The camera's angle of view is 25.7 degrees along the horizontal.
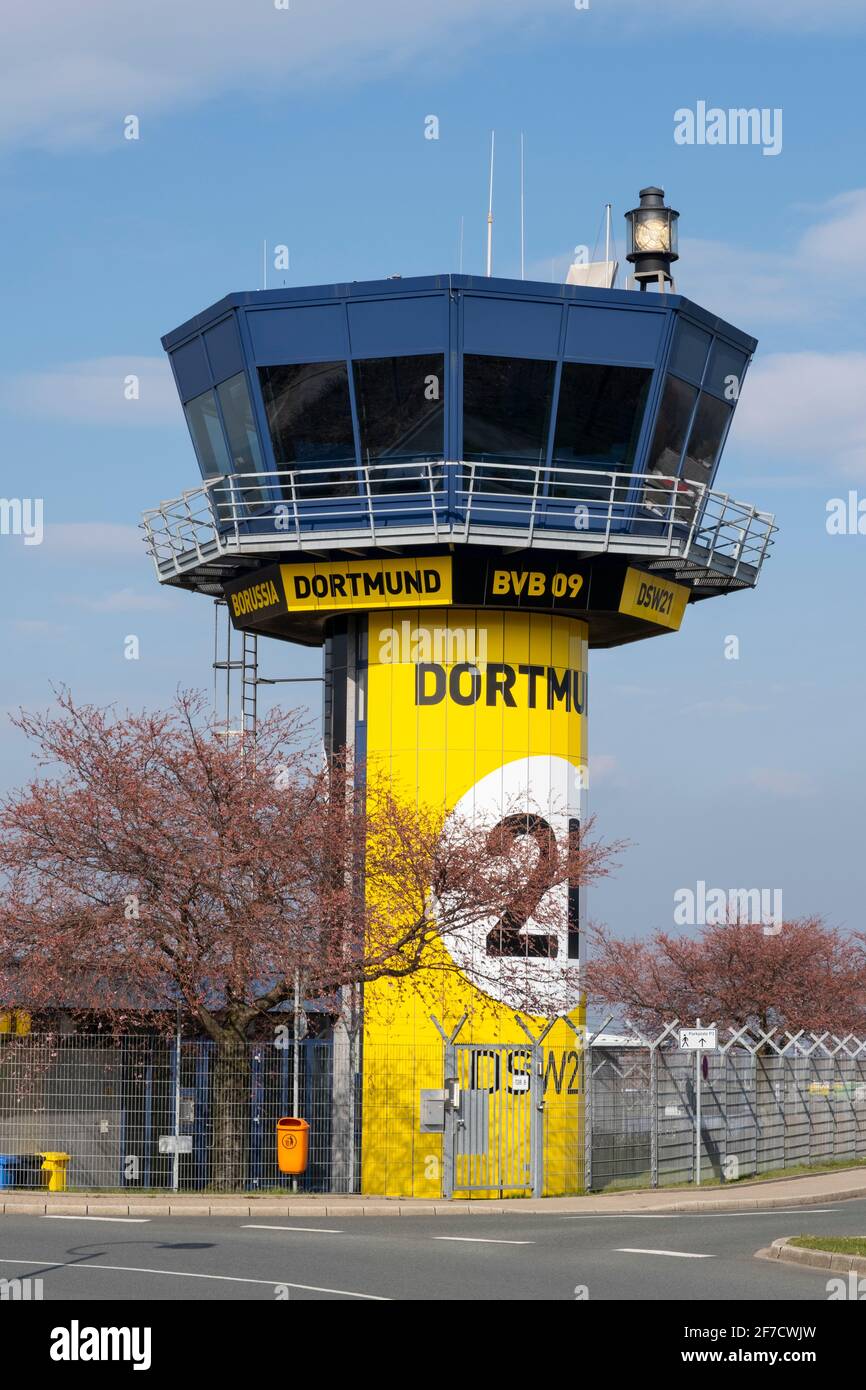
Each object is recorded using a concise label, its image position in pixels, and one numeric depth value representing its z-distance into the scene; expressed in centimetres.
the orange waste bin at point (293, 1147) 2747
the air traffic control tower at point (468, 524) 3109
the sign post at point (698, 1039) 3070
